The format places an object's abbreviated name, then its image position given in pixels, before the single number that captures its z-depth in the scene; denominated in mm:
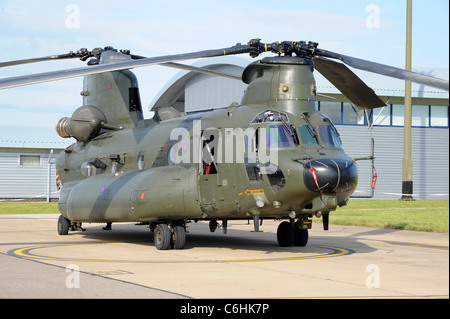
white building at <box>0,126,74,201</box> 45000
